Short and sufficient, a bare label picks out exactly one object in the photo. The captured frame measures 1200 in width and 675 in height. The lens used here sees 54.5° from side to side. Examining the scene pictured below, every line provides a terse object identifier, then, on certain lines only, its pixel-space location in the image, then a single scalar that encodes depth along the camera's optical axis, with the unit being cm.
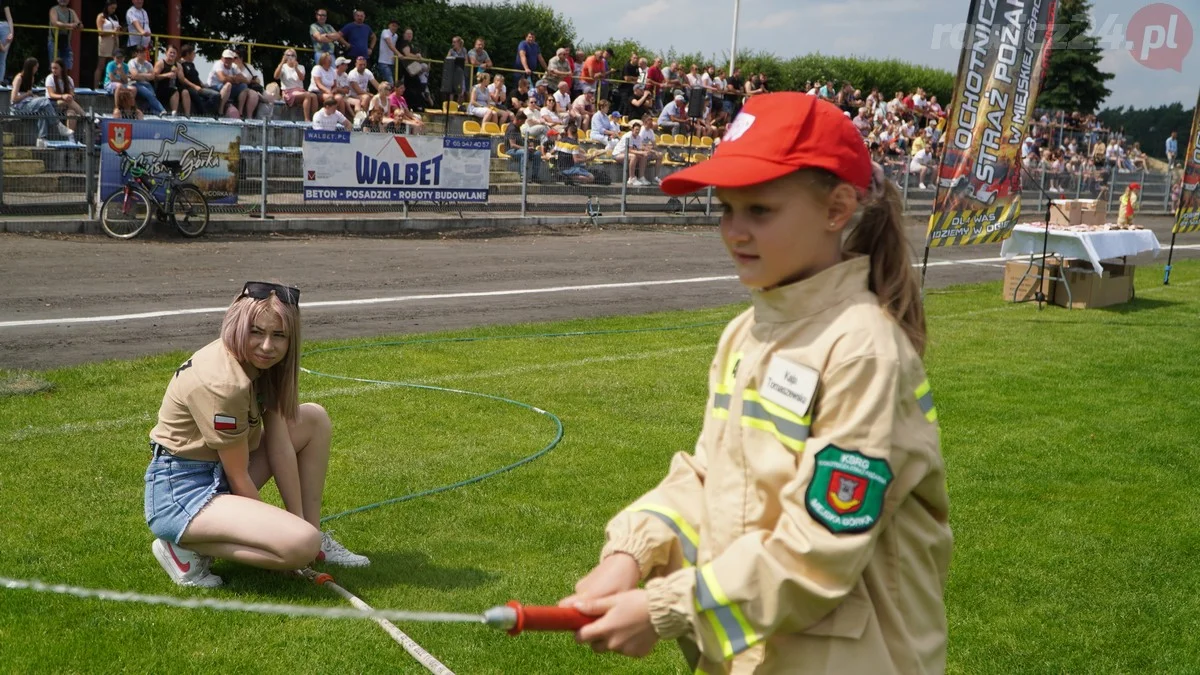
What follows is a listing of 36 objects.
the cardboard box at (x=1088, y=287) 1425
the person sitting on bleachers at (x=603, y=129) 2771
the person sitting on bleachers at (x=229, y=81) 2262
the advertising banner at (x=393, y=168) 1916
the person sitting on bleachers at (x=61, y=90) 1928
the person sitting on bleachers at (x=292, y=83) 2341
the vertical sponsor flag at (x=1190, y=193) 1739
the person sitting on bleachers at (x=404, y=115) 2352
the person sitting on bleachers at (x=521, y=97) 2853
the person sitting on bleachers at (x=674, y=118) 3120
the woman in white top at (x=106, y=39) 2253
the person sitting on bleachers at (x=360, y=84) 2352
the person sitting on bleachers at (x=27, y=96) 1906
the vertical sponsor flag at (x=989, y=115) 1127
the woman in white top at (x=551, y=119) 2673
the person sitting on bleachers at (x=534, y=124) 2557
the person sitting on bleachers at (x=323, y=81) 2372
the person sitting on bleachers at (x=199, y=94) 2234
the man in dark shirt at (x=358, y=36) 2716
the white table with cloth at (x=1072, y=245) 1391
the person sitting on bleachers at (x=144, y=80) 2105
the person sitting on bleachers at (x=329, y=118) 2148
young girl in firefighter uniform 208
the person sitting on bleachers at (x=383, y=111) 2230
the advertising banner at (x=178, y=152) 1662
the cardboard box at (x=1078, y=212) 1451
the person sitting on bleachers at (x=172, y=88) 2166
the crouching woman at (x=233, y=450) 467
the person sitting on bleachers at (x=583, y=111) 2842
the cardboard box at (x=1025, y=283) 1445
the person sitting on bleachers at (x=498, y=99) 2747
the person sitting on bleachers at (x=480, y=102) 2761
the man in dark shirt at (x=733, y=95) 3547
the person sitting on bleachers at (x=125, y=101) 2009
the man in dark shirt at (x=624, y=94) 3275
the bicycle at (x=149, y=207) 1678
